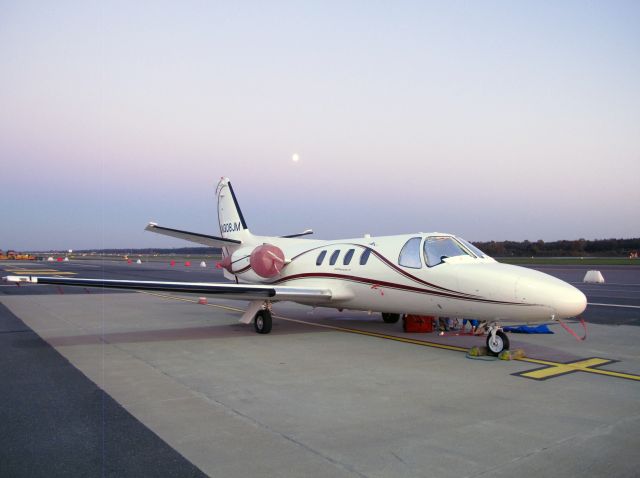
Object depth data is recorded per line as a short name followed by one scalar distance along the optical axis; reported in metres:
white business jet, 9.24
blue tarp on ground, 12.62
